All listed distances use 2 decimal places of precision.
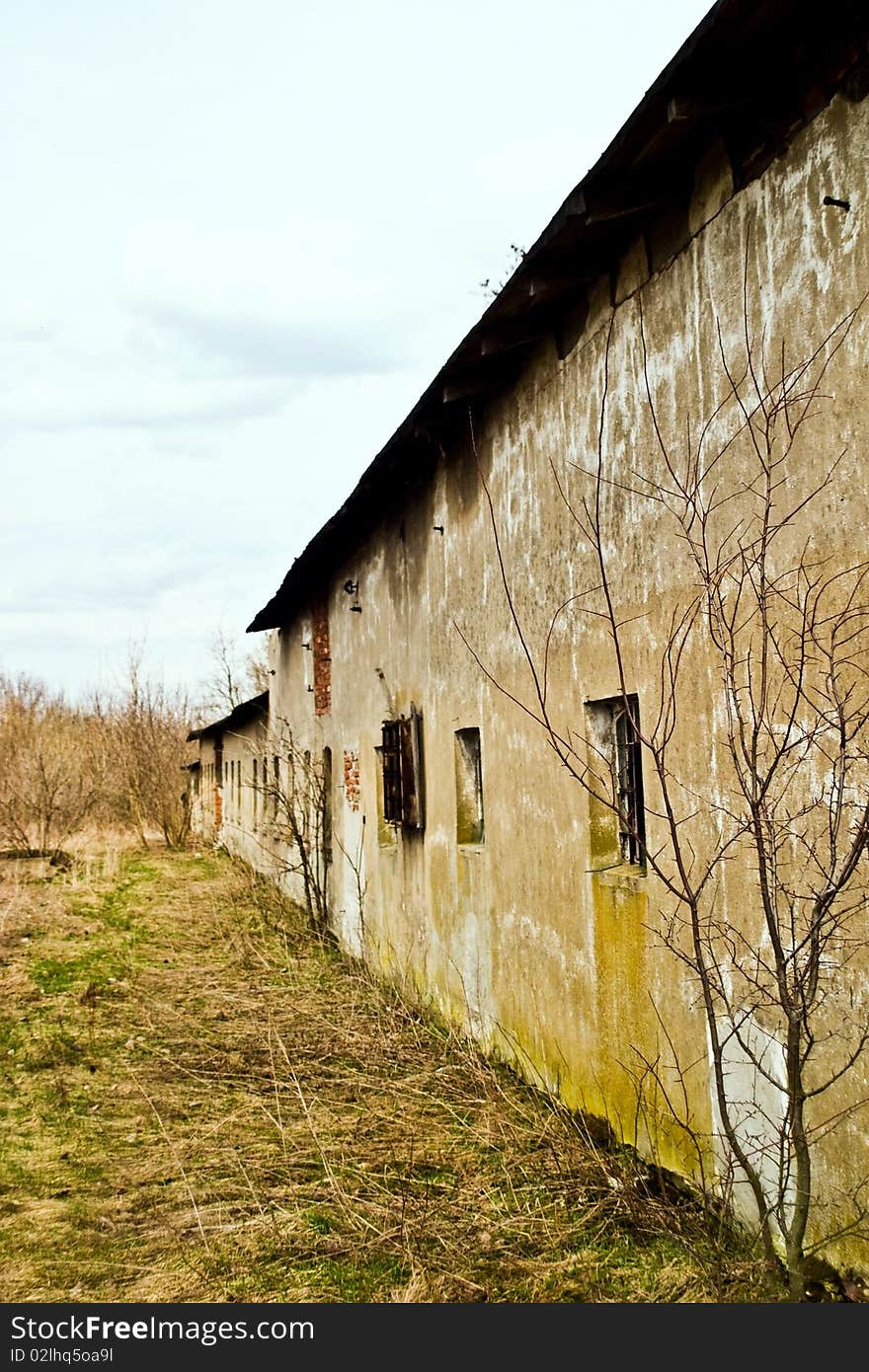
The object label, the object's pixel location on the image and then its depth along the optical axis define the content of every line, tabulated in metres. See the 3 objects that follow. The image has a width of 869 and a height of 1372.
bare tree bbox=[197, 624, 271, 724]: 44.12
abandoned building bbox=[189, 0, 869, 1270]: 3.44
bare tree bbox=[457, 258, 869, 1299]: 3.34
